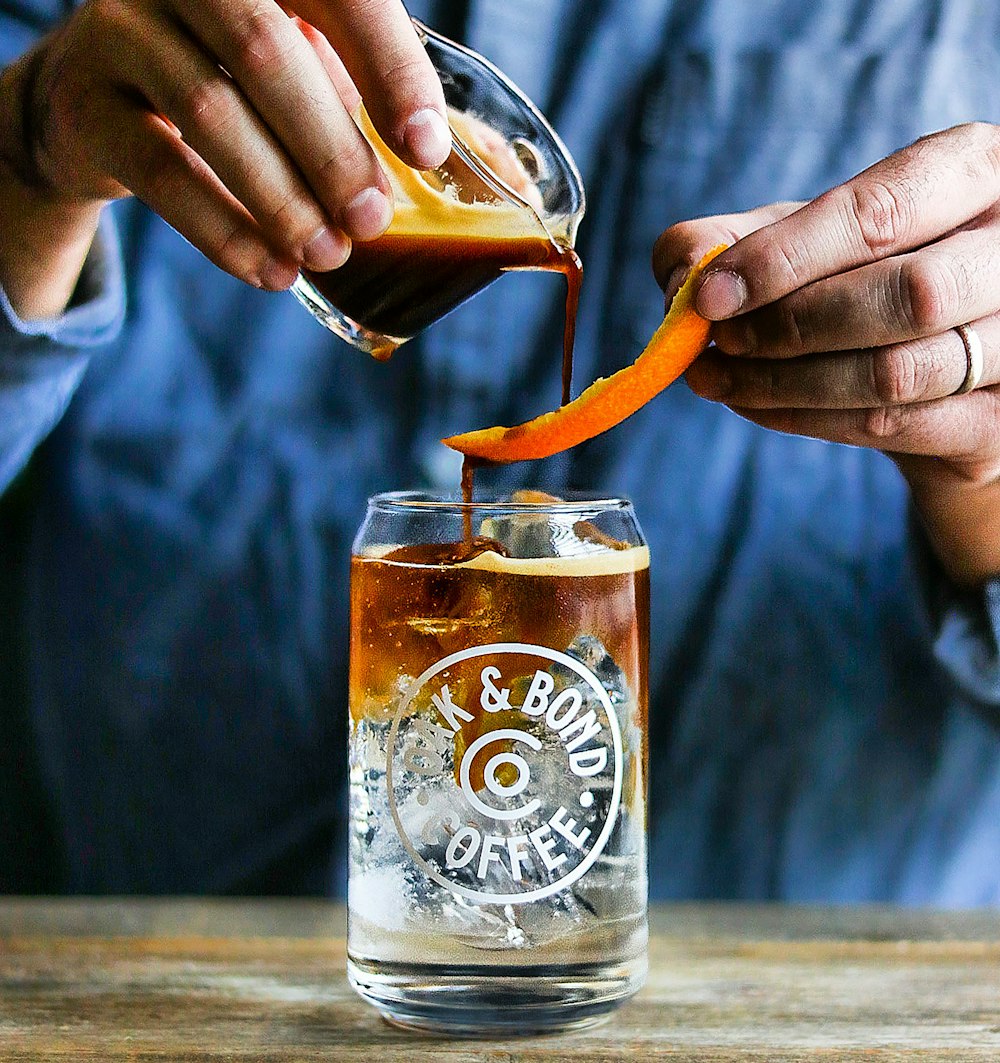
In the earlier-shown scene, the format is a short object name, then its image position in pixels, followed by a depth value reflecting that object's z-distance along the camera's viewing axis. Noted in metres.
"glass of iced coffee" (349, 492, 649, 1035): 0.74
